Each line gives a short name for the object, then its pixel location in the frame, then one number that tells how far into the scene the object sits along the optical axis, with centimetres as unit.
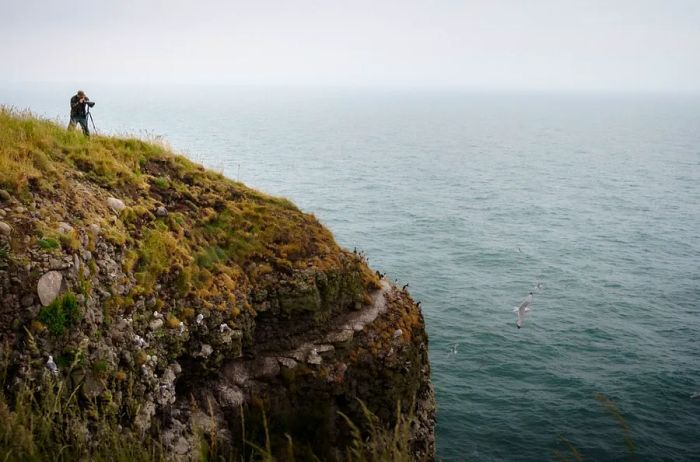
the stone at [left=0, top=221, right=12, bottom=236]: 1316
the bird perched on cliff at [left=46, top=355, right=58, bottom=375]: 1209
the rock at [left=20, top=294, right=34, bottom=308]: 1257
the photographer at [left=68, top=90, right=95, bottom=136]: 2147
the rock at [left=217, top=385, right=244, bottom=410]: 1684
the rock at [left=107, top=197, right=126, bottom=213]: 1751
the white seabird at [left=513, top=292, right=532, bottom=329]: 4159
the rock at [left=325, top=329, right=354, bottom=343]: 1950
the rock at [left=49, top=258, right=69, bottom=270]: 1337
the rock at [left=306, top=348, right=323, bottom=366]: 1859
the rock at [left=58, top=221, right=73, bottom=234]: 1438
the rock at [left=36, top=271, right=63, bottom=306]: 1289
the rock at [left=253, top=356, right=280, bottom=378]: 1800
